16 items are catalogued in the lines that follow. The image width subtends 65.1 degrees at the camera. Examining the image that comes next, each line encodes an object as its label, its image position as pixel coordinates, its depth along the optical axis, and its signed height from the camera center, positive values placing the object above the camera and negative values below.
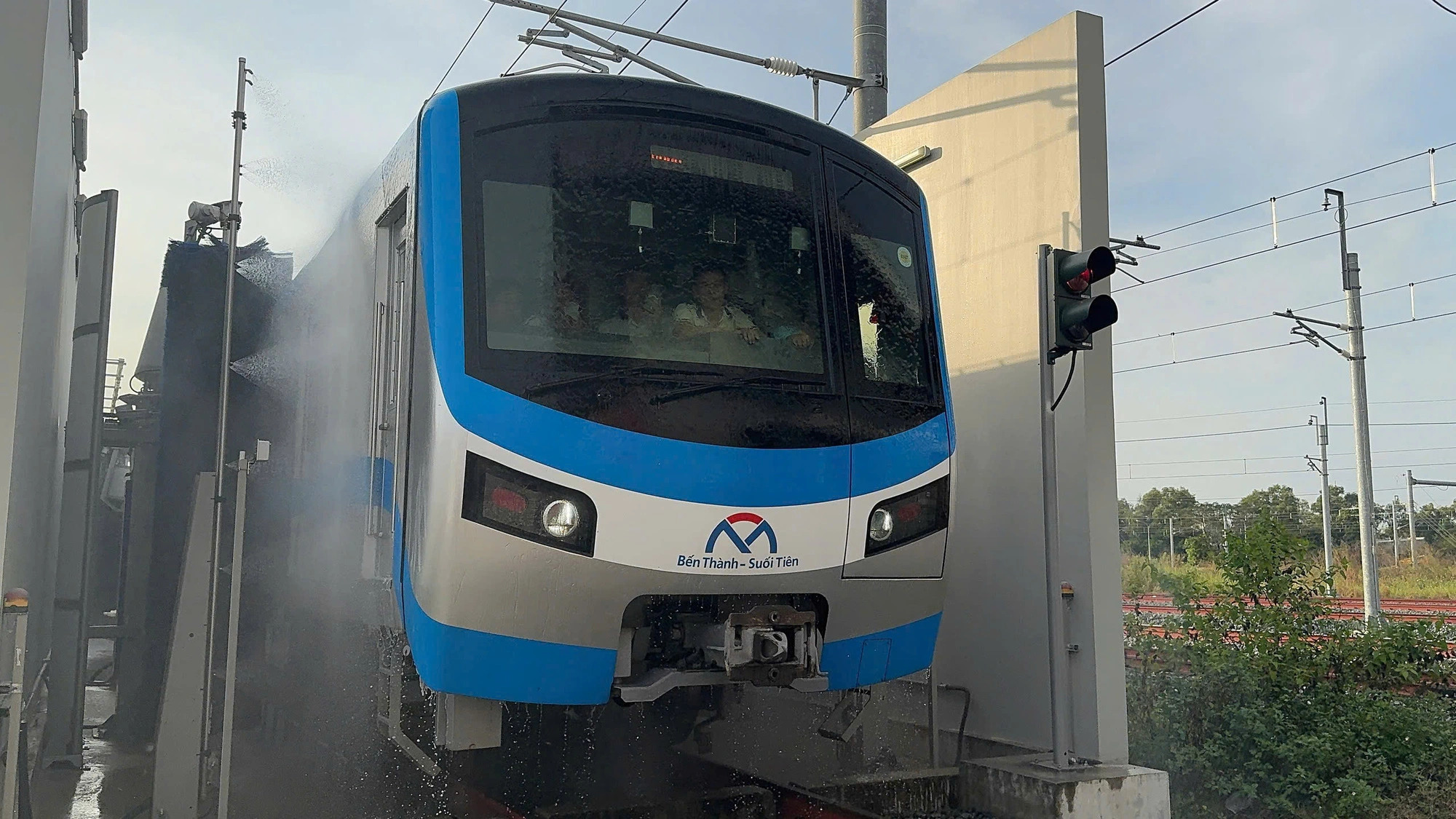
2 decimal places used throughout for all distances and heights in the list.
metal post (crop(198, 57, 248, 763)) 5.21 +0.91
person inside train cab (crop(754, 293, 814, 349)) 4.84 +0.97
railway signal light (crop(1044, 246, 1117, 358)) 5.96 +1.34
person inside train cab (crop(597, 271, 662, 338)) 4.53 +0.96
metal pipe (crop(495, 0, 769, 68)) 9.44 +4.40
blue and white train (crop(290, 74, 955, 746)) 4.20 +0.57
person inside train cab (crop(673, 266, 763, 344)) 4.65 +0.97
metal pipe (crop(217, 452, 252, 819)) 4.80 -0.38
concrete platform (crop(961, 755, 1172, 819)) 5.78 -1.23
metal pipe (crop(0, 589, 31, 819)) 4.04 -0.53
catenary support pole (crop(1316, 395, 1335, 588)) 26.28 +2.17
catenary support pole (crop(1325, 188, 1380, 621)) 20.70 +3.10
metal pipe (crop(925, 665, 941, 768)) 6.27 -0.90
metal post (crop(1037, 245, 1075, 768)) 5.95 -0.13
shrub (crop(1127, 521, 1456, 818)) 7.68 -1.12
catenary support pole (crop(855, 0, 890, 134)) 9.16 +3.97
